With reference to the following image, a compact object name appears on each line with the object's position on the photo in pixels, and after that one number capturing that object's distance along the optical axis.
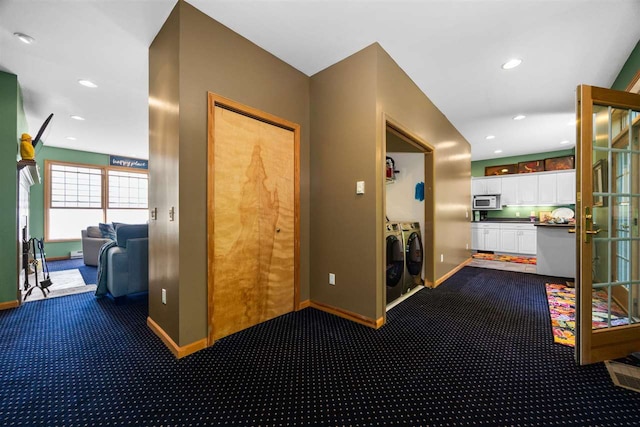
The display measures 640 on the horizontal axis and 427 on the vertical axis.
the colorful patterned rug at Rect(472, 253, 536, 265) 5.69
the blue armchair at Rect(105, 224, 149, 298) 2.92
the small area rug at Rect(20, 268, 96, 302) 3.25
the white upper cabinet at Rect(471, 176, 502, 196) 6.99
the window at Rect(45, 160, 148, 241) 5.95
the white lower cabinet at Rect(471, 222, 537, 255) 6.25
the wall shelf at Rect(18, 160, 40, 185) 3.01
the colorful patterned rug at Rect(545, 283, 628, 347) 1.89
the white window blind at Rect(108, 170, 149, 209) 6.82
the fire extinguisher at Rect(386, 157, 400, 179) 3.93
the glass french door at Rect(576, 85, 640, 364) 1.75
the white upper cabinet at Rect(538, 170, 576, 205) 5.98
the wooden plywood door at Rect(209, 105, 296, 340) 2.11
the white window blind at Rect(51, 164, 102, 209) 5.99
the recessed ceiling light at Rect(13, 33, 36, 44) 2.30
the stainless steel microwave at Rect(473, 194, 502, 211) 6.92
